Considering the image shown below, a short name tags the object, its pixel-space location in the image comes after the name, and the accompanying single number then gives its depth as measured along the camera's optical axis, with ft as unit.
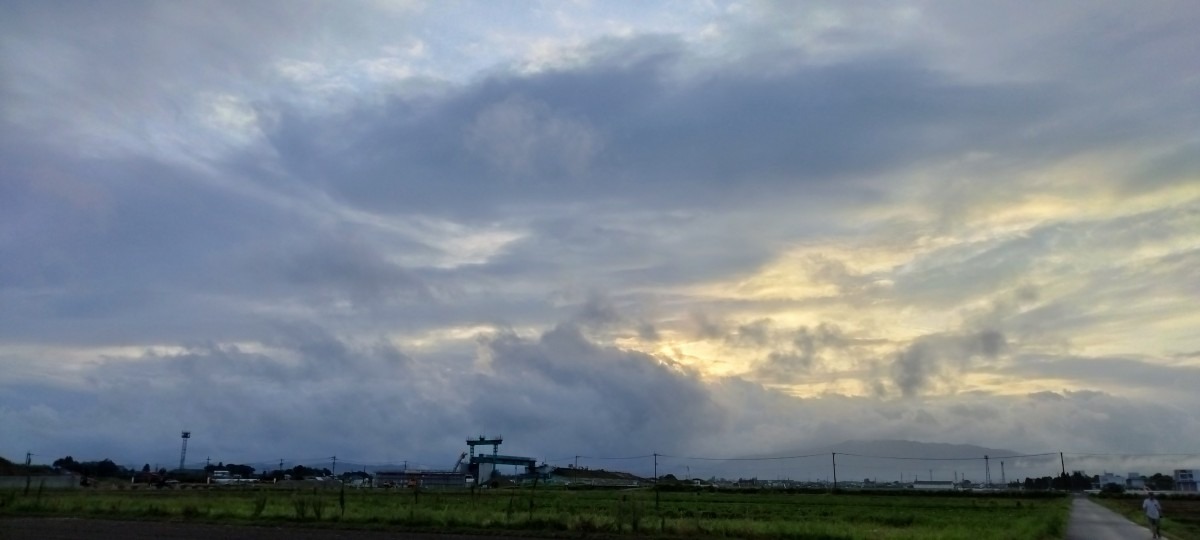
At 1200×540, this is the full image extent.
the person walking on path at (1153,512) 116.67
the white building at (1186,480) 544.58
